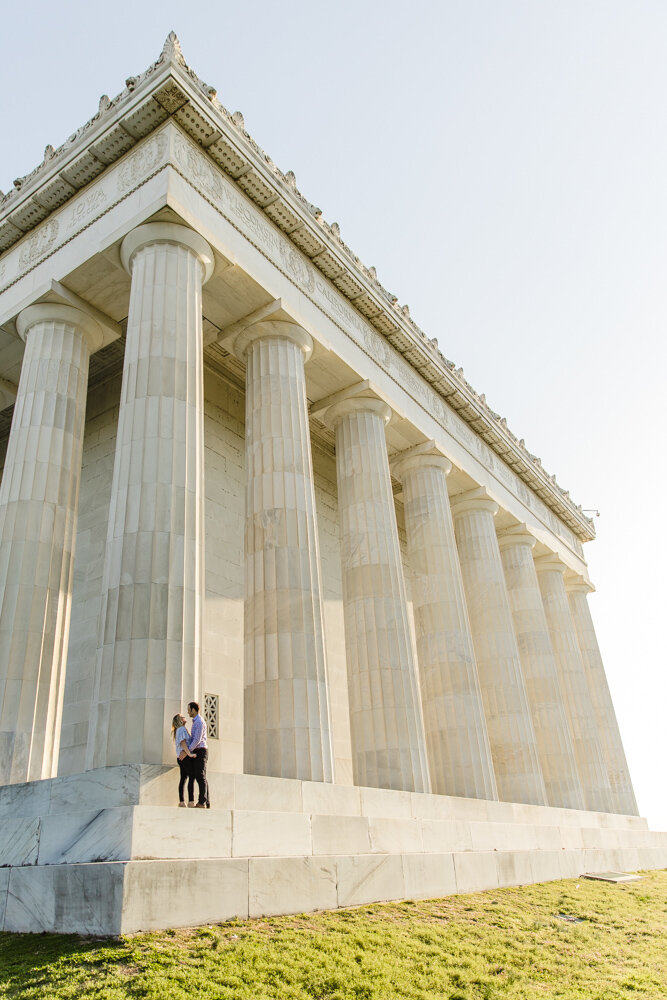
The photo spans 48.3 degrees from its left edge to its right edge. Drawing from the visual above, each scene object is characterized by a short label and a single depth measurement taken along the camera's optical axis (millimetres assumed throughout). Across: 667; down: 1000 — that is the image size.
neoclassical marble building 15930
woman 15133
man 15172
